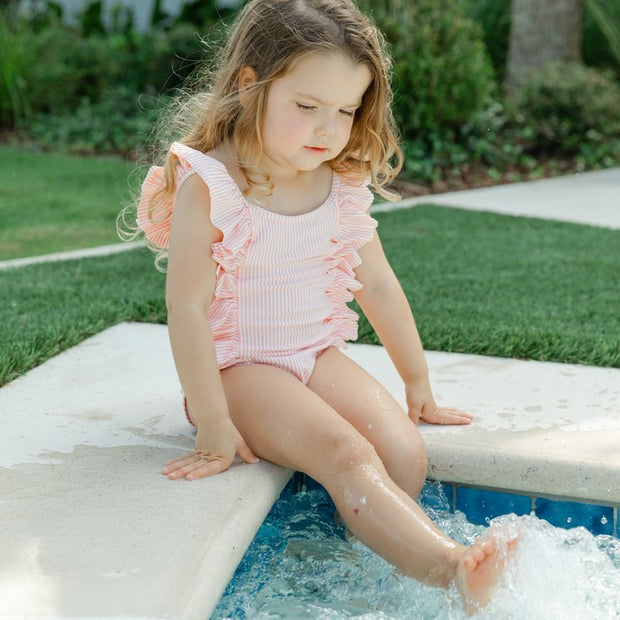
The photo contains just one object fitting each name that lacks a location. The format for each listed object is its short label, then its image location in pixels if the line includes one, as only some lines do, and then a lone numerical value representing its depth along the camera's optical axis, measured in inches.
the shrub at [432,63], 282.5
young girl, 91.7
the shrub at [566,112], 328.7
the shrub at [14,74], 348.8
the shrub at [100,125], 343.3
